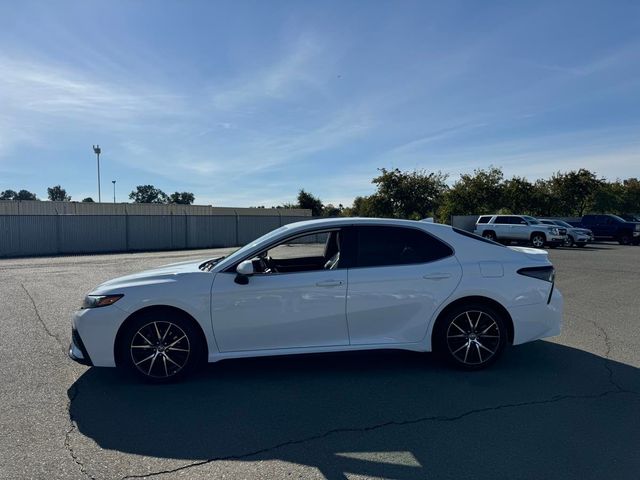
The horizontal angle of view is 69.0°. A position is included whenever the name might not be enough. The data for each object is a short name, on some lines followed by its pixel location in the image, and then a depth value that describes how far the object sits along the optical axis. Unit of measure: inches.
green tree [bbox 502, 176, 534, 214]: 1764.3
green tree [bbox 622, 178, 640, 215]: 2500.4
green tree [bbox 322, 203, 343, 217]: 2677.2
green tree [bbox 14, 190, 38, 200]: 3866.4
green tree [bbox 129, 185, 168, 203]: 4372.5
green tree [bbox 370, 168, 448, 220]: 1918.1
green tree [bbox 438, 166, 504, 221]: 1815.9
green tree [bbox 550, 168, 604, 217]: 1777.8
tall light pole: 2044.8
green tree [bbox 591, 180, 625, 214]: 2218.3
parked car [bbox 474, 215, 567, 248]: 1007.6
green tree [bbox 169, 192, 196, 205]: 4234.7
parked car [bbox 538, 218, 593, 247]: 1033.5
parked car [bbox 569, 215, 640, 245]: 1152.2
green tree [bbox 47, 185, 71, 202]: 4177.2
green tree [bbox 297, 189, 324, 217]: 2704.2
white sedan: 180.5
